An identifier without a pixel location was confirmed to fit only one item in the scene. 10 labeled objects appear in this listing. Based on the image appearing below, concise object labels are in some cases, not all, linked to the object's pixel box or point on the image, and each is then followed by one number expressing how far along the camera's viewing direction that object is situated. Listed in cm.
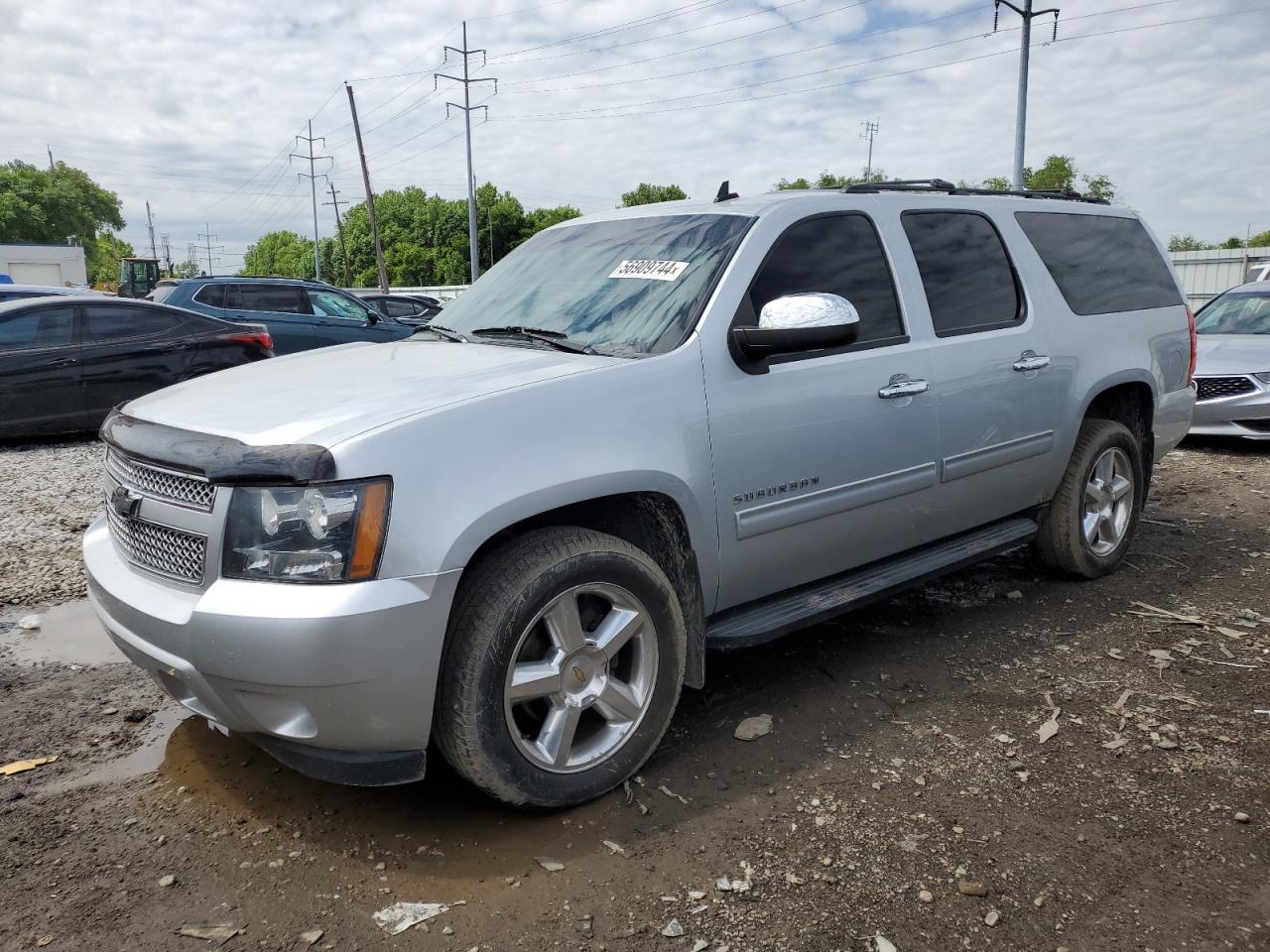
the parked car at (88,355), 909
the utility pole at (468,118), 4619
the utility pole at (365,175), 4241
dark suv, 1352
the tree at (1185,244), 6575
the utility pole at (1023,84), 2677
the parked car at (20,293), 1297
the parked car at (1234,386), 895
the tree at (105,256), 11654
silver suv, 250
